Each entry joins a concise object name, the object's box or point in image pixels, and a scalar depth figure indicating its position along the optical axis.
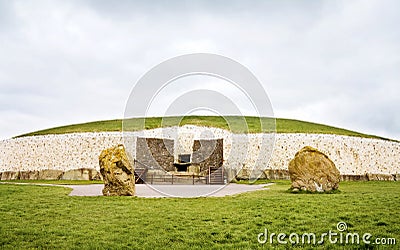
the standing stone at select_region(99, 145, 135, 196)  13.59
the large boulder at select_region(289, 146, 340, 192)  13.47
